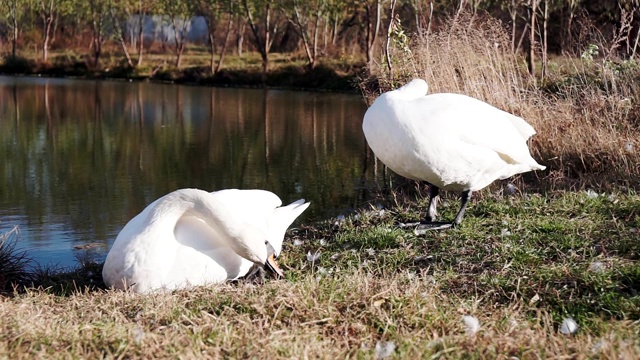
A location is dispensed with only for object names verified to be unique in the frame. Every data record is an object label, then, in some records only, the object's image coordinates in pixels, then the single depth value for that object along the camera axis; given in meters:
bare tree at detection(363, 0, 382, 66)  38.22
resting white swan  6.30
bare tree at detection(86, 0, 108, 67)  48.12
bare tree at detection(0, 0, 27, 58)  50.50
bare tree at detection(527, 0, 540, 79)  20.75
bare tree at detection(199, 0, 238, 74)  43.34
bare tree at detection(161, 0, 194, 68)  47.03
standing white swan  7.38
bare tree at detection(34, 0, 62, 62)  49.12
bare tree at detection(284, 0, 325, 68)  41.81
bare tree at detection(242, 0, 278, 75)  41.88
